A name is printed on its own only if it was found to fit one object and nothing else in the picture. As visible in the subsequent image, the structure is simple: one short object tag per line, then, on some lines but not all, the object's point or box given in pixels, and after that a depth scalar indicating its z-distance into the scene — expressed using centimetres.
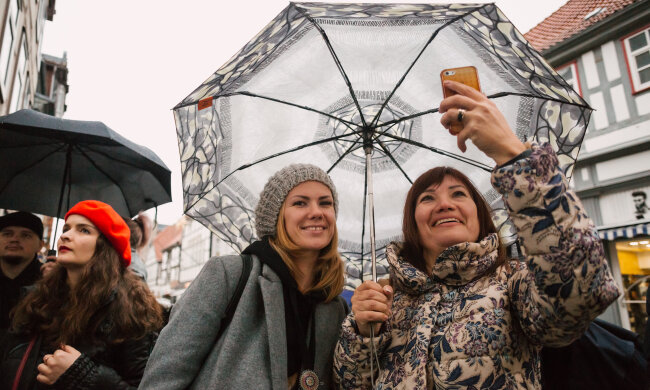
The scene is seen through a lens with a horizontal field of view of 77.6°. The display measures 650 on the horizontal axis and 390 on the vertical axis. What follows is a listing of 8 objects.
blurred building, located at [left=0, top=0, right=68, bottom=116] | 690
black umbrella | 330
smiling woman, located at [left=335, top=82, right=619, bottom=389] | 115
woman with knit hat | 163
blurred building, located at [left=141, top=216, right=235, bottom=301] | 3641
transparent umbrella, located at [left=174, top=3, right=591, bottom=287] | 199
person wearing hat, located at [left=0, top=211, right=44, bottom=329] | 291
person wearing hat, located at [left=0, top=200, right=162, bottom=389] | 201
